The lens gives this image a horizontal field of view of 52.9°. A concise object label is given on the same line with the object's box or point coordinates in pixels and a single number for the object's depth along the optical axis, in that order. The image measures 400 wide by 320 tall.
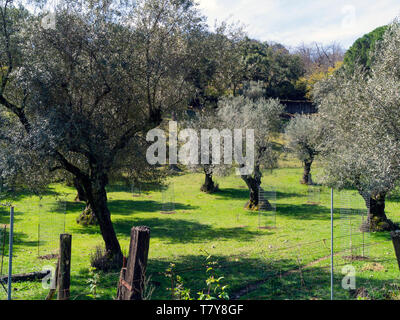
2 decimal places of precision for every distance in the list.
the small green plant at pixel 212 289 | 4.92
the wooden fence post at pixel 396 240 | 6.50
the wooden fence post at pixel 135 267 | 5.17
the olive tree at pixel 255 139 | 28.09
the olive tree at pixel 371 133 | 13.13
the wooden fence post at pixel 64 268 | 6.01
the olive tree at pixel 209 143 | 28.23
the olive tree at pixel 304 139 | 35.75
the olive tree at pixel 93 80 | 11.55
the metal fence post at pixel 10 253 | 5.58
